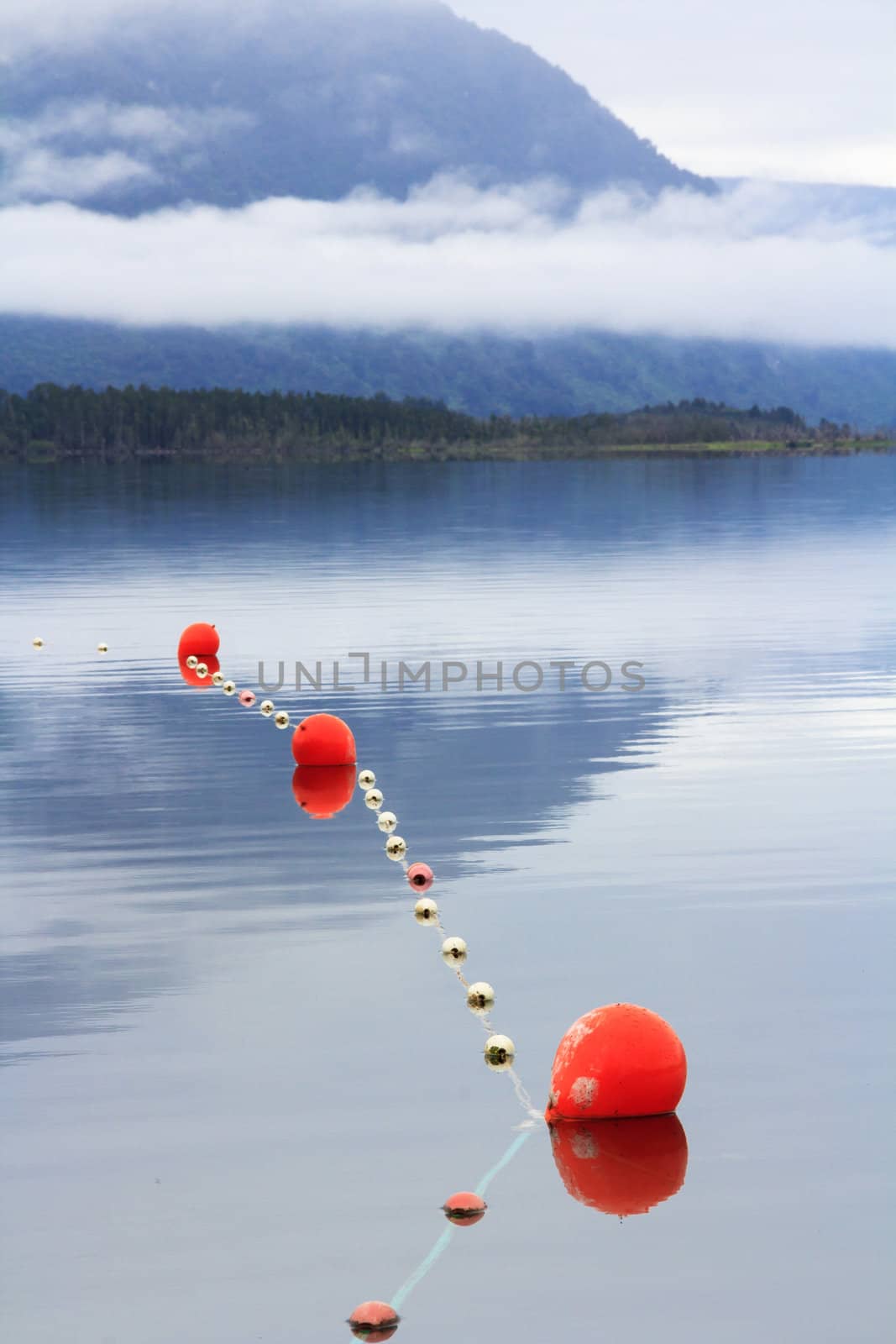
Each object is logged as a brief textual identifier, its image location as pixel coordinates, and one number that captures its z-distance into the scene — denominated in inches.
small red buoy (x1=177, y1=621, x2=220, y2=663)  1157.1
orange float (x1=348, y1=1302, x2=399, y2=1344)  285.1
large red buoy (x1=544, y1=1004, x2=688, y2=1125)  364.8
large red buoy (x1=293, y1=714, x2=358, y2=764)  778.2
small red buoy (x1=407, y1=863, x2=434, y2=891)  555.2
